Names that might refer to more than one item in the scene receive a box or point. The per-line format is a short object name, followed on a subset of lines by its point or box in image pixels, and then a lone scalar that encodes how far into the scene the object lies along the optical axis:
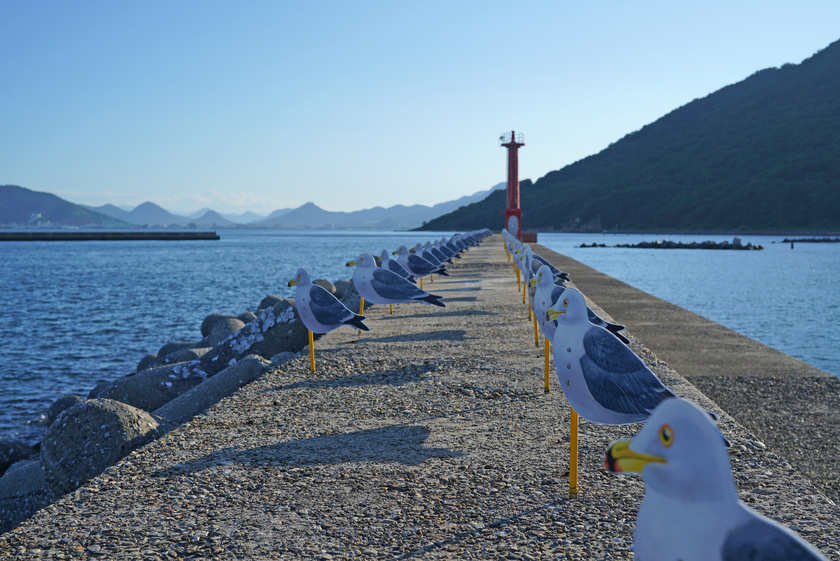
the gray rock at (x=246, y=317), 19.02
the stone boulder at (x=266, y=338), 12.73
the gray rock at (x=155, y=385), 11.65
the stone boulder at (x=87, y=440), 6.74
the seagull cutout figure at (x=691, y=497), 2.38
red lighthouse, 62.34
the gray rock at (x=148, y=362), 16.29
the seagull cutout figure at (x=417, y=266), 19.19
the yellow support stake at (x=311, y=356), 9.96
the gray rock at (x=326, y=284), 19.76
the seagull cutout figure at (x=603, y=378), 4.86
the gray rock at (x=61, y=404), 13.07
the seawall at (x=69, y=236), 168.70
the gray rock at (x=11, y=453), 10.06
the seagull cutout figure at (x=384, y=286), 12.73
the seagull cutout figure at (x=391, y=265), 15.76
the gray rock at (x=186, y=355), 14.38
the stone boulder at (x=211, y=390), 9.29
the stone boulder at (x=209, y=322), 19.19
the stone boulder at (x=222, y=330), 16.58
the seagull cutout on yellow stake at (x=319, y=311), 10.04
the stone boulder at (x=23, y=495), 7.05
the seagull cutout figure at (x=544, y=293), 8.48
